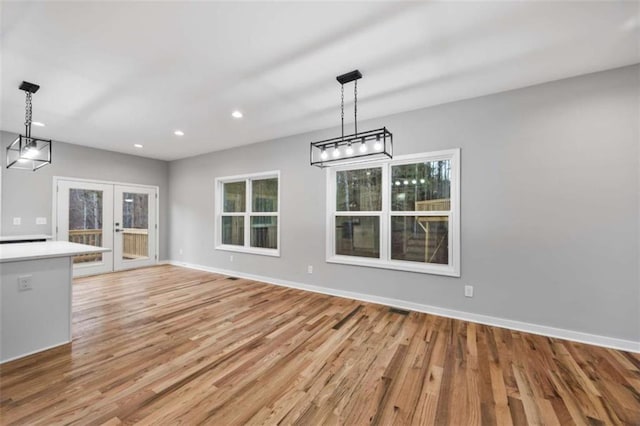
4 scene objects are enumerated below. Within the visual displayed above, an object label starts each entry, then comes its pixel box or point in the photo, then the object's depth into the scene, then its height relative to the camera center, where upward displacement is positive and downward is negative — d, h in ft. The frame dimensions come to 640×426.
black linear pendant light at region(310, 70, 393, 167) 8.65 +2.49
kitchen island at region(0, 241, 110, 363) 7.34 -2.60
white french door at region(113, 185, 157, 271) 19.25 -1.10
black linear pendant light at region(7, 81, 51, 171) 9.49 +2.47
